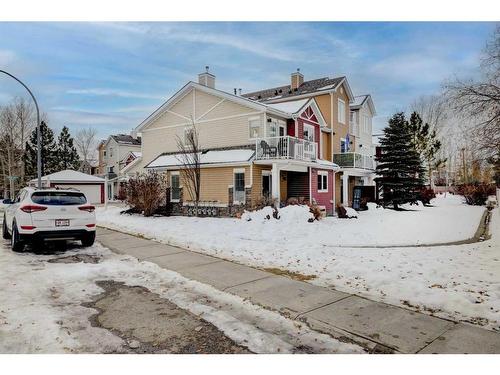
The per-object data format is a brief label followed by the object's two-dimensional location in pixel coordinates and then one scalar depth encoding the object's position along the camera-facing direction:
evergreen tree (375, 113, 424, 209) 19.89
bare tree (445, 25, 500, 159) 6.30
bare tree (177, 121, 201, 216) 14.74
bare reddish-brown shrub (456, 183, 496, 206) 21.56
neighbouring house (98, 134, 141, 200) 35.41
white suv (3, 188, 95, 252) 6.70
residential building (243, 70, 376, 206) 19.72
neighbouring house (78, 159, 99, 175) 43.85
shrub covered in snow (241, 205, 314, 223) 12.27
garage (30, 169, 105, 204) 25.81
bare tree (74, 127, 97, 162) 44.69
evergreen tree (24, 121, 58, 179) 34.00
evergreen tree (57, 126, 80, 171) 40.44
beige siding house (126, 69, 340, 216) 14.30
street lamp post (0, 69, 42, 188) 11.64
